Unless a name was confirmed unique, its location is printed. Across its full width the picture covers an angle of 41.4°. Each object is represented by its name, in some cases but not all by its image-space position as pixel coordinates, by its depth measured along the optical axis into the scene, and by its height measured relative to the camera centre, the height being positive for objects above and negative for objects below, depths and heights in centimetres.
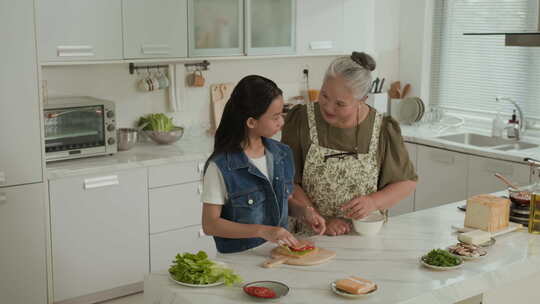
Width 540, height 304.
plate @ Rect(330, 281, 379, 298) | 202 -69
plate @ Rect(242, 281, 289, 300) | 204 -69
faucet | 472 -49
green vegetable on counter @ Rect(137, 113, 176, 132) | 446 -48
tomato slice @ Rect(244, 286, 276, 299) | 199 -68
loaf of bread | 264 -61
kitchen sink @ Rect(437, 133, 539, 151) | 471 -62
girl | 238 -44
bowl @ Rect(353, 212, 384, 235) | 259 -64
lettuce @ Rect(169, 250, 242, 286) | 208 -66
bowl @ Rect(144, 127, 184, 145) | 442 -56
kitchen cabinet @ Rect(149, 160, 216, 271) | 414 -97
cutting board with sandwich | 228 -67
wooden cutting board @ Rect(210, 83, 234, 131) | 489 -34
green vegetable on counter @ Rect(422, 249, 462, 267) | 227 -67
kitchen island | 205 -70
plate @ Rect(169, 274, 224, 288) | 207 -69
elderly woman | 274 -44
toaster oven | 391 -46
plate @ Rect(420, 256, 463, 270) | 225 -68
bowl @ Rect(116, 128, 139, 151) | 427 -56
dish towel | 465 -30
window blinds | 482 -7
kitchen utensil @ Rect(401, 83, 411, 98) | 556 -32
